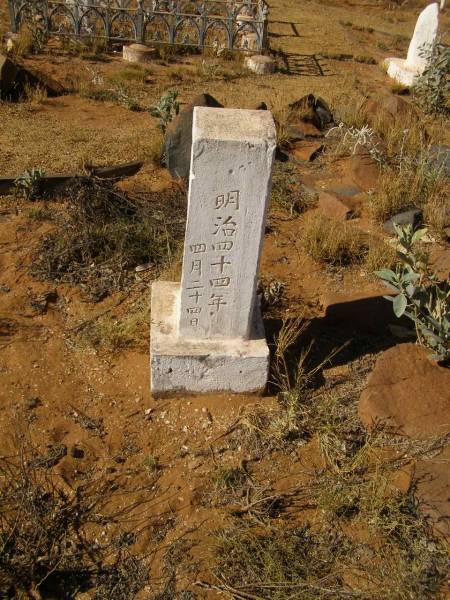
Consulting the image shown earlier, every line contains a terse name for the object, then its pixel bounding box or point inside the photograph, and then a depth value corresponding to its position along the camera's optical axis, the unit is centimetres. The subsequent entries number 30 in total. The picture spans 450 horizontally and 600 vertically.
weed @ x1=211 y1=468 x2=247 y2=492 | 320
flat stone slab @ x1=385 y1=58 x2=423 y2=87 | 999
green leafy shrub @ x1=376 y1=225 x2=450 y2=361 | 360
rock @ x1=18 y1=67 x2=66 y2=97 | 812
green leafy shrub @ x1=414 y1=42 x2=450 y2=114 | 812
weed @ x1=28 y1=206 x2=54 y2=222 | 526
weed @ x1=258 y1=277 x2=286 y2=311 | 447
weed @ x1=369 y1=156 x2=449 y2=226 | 553
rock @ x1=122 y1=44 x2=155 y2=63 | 1012
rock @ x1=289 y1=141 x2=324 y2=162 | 673
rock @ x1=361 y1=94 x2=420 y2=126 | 729
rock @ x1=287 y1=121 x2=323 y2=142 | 711
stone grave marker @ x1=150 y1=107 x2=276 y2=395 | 296
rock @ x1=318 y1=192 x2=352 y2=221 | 561
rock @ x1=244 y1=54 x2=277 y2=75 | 1008
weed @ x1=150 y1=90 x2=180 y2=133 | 666
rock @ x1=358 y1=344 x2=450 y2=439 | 348
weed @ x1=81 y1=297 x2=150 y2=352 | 402
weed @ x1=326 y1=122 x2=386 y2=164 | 616
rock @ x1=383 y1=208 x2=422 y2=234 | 538
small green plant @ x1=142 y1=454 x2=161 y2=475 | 330
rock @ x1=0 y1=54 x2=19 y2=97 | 772
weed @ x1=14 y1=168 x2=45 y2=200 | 538
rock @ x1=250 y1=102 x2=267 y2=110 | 672
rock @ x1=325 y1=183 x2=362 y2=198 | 605
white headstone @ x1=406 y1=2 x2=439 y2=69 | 934
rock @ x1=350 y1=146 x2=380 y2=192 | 612
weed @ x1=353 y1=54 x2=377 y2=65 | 1151
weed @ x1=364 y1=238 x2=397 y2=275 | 483
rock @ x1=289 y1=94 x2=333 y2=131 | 731
